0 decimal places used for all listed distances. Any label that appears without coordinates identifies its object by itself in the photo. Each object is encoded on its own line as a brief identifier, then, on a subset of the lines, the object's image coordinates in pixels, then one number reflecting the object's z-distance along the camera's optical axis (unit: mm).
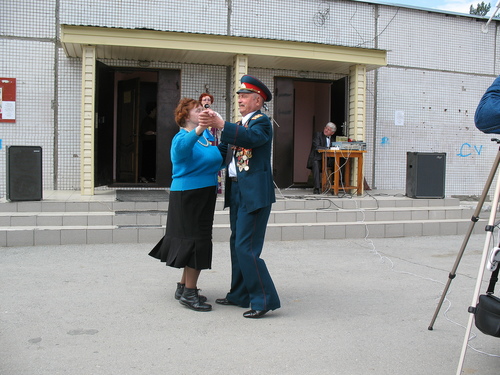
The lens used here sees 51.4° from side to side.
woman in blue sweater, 4223
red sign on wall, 9555
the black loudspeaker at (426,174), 9336
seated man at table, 10211
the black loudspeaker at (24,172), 7559
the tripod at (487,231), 2826
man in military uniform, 4055
